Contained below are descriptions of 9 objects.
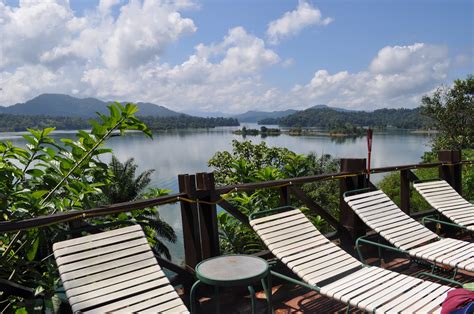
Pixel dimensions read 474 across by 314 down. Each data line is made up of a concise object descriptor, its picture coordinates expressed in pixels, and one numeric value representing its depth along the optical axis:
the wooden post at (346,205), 3.93
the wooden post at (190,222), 2.85
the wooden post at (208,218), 2.90
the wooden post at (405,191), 4.60
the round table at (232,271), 2.22
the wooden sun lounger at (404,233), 3.15
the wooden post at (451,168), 4.99
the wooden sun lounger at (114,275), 2.19
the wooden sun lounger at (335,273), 2.38
